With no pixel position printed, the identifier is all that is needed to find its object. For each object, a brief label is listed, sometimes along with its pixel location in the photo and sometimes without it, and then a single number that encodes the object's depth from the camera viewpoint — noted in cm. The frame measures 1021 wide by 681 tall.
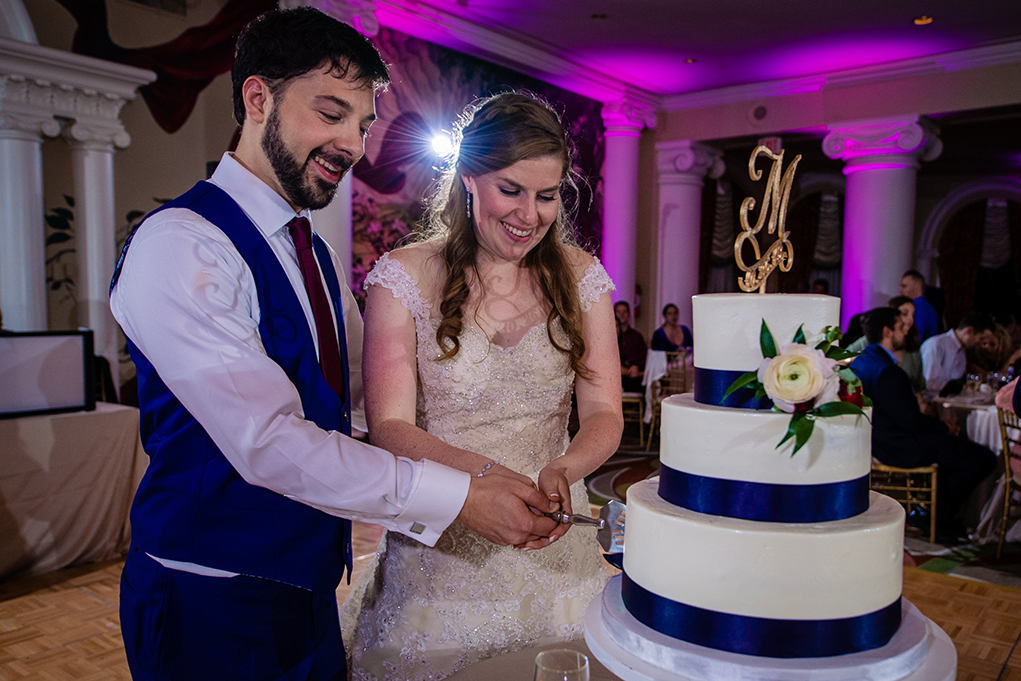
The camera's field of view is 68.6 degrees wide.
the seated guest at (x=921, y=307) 748
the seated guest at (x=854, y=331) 743
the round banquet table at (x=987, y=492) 507
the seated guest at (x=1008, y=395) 320
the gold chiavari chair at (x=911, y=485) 493
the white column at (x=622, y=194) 1027
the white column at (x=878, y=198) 912
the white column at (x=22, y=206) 539
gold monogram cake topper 145
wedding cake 110
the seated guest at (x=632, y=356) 877
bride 167
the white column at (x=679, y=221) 1091
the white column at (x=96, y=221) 584
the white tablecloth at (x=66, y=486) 391
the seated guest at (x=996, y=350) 668
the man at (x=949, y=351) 671
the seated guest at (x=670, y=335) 899
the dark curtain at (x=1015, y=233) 1418
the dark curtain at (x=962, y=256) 1455
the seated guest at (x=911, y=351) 570
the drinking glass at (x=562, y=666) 96
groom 122
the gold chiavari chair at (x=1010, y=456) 466
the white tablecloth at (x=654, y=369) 816
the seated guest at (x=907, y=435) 490
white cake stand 106
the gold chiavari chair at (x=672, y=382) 767
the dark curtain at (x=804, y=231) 1525
